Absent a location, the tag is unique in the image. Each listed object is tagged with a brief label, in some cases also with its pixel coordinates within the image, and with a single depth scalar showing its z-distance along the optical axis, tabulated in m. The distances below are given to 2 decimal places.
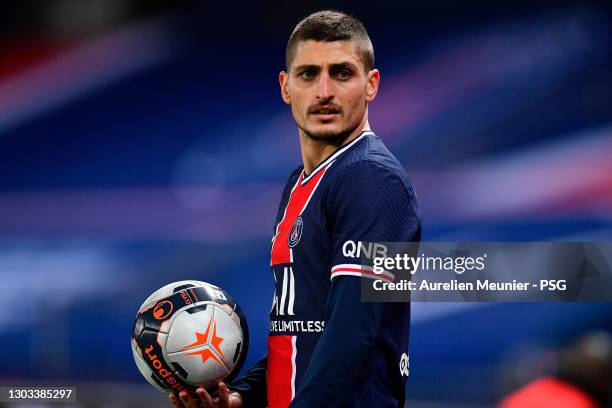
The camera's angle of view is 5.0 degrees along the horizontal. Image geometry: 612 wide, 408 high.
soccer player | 12.11
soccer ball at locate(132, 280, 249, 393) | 12.39
